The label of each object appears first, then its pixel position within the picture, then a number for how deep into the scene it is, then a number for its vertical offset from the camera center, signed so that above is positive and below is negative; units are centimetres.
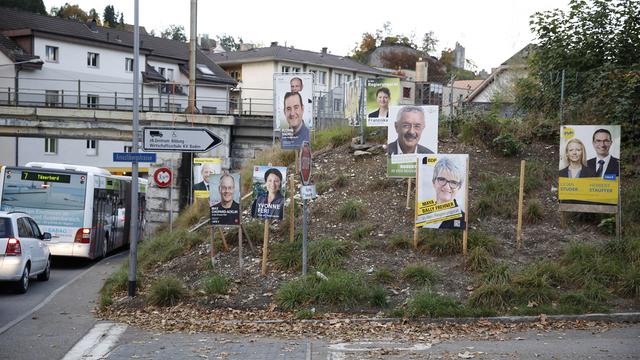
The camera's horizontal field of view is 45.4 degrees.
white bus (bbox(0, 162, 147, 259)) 2236 -161
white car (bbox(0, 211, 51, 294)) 1564 -219
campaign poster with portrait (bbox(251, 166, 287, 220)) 1439 -79
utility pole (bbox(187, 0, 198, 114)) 3306 +427
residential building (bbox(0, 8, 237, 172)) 5569 +657
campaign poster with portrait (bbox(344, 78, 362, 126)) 2260 +161
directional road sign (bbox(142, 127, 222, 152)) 1435 +18
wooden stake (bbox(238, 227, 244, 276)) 1433 -194
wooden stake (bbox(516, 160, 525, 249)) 1412 -119
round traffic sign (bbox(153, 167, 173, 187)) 2561 -93
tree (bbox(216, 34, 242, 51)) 14661 +2141
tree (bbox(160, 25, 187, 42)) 13762 +2118
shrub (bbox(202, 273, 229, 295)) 1310 -235
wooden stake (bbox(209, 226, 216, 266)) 1460 -201
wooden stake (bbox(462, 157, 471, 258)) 1388 -141
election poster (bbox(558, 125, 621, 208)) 1423 -18
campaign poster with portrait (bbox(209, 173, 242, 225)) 1457 -102
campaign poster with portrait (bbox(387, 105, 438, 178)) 1642 +48
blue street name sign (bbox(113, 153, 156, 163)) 1382 -17
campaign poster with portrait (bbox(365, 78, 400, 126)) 1964 +138
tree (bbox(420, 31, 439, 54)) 10525 +1533
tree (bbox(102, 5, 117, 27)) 11569 +2006
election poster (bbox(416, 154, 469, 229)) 1406 -69
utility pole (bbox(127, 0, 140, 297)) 1362 -36
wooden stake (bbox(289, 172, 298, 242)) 1466 -134
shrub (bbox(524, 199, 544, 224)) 1561 -119
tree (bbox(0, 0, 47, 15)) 8369 +1591
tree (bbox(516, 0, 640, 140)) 1830 +249
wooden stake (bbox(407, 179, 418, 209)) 1629 -81
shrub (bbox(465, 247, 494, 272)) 1333 -186
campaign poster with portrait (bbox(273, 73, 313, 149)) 1475 +89
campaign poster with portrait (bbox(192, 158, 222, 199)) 2353 -73
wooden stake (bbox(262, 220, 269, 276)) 1381 -183
